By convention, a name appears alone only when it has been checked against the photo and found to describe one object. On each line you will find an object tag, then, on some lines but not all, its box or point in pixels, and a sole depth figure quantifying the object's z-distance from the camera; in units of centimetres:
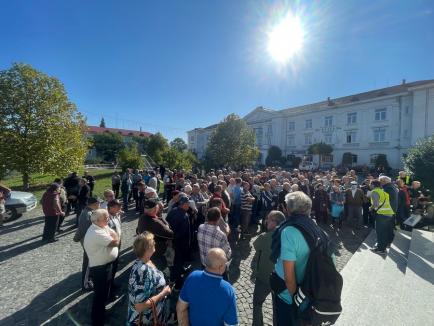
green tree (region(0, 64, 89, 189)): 1345
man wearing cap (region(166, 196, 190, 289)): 438
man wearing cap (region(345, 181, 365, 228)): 845
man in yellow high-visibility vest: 598
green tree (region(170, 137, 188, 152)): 6927
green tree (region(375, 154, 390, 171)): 3072
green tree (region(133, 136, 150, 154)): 6507
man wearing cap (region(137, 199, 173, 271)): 392
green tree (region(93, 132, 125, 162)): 5766
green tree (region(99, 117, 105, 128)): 9775
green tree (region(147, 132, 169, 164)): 3903
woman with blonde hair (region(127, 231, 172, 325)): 249
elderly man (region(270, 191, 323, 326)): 227
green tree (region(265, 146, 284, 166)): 4394
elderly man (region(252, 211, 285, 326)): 328
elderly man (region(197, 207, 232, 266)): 369
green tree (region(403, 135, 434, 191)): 1116
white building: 2984
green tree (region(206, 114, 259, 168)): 2867
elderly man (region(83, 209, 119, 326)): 321
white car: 878
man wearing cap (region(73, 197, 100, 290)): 440
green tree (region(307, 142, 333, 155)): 3722
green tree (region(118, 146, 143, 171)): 2064
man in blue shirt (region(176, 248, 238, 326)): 207
